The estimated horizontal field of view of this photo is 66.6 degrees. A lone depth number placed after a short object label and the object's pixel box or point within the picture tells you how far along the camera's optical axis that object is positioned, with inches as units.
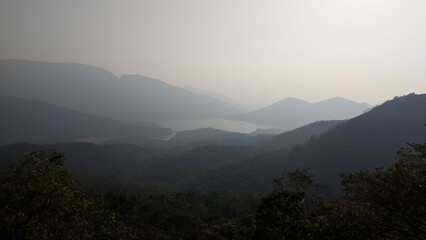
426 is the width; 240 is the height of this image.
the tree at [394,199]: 552.7
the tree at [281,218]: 862.5
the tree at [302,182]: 1654.8
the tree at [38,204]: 816.3
